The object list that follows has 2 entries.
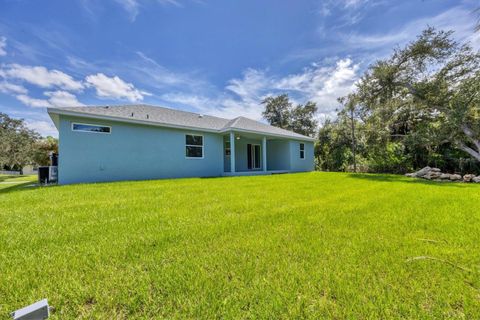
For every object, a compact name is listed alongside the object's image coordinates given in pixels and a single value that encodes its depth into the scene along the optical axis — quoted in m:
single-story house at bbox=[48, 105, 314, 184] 8.18
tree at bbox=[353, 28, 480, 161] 9.78
